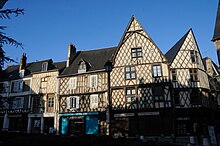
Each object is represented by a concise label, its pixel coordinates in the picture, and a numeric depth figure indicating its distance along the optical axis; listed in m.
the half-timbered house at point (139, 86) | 15.49
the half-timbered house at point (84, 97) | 17.27
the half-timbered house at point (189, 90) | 15.31
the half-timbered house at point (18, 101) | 20.15
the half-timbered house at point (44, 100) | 18.99
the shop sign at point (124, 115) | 16.12
